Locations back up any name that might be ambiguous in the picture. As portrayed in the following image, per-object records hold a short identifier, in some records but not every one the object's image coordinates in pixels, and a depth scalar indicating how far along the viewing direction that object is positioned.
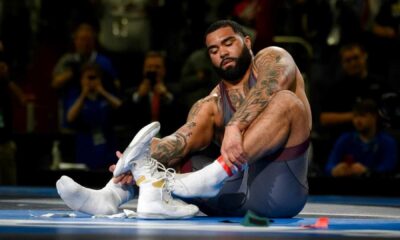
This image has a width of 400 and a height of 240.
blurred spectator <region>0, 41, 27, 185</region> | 15.82
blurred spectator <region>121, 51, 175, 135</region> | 15.81
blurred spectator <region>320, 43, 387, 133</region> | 15.59
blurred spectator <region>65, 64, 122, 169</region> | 15.78
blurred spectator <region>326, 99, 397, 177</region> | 14.81
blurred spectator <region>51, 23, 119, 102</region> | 16.23
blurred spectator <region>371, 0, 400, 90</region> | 16.42
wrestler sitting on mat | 8.43
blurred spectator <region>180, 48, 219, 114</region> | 15.95
